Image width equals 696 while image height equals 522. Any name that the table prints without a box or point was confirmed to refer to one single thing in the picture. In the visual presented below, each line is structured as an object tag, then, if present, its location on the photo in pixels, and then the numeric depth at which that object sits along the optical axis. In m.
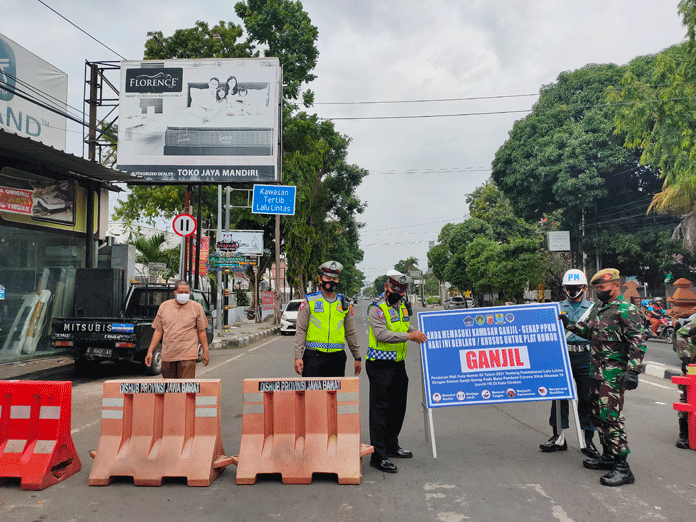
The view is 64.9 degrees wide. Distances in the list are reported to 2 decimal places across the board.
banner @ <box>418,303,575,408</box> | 5.49
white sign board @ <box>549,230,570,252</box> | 37.14
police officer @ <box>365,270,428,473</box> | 5.00
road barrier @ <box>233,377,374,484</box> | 4.73
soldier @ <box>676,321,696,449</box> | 6.34
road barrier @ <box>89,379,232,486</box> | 4.73
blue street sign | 22.86
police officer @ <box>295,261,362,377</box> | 5.29
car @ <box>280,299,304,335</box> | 23.95
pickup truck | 10.08
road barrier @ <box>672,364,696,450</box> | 5.77
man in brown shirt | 6.18
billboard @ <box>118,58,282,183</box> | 16.92
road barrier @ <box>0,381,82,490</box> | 4.75
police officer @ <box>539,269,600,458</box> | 5.59
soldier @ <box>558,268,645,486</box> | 4.65
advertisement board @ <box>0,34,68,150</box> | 17.27
